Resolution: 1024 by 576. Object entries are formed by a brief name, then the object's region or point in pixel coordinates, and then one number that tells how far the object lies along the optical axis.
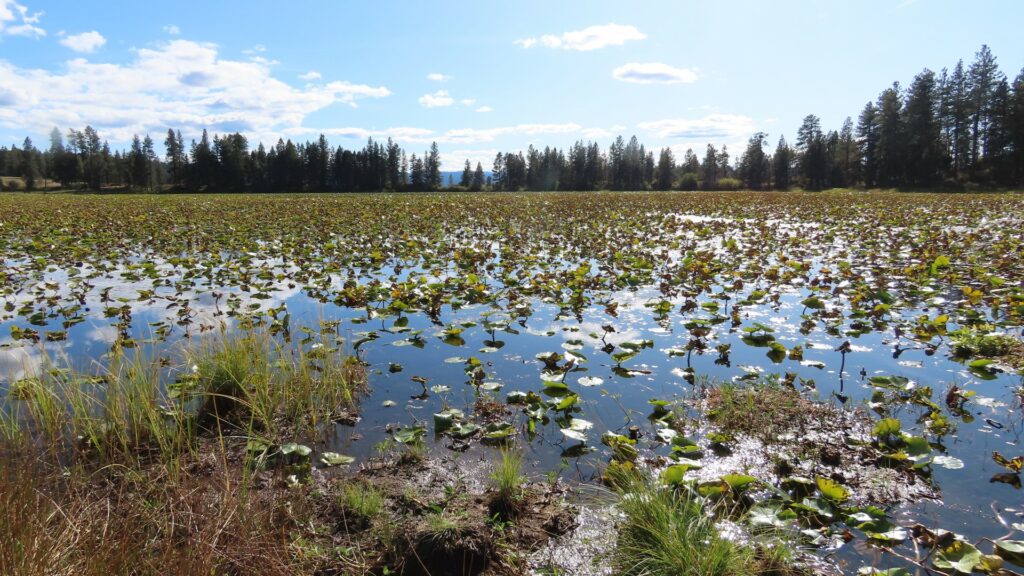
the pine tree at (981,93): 48.56
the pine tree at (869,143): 55.58
